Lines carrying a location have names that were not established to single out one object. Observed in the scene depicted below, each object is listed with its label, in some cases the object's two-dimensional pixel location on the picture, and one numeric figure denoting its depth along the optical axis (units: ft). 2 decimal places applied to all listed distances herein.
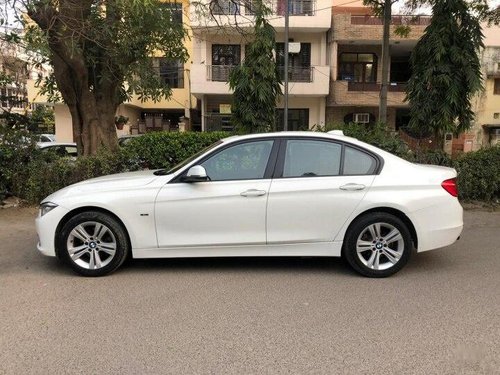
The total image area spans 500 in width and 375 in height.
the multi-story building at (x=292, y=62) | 79.87
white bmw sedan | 16.90
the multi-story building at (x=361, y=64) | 81.05
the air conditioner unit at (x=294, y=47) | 75.05
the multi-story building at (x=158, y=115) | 99.76
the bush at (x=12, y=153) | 29.91
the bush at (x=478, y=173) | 30.66
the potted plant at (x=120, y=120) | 45.29
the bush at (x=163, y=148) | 31.27
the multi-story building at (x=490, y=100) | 91.30
